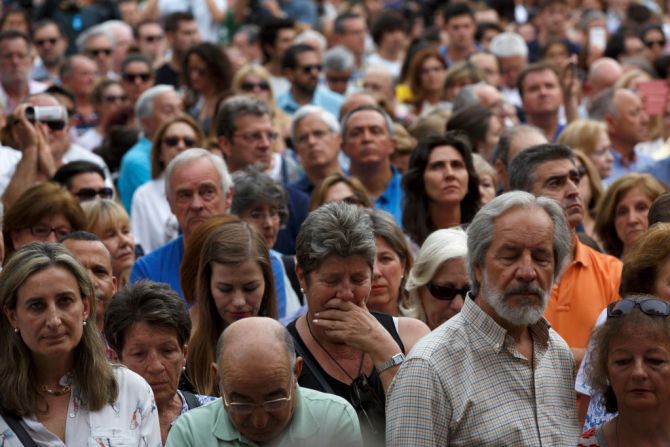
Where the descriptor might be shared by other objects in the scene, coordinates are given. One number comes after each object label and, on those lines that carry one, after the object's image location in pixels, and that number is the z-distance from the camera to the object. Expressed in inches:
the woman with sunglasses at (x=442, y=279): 535.5
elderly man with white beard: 404.8
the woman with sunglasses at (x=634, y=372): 413.7
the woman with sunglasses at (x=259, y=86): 991.0
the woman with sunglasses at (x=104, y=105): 1019.3
